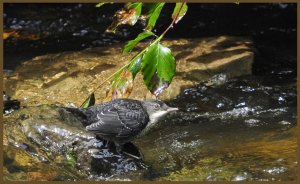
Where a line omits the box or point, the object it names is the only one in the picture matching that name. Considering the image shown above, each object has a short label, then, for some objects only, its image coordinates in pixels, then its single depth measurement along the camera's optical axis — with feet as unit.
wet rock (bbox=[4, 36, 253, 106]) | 45.68
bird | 32.73
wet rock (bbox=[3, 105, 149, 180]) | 31.94
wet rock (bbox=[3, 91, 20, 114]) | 44.39
